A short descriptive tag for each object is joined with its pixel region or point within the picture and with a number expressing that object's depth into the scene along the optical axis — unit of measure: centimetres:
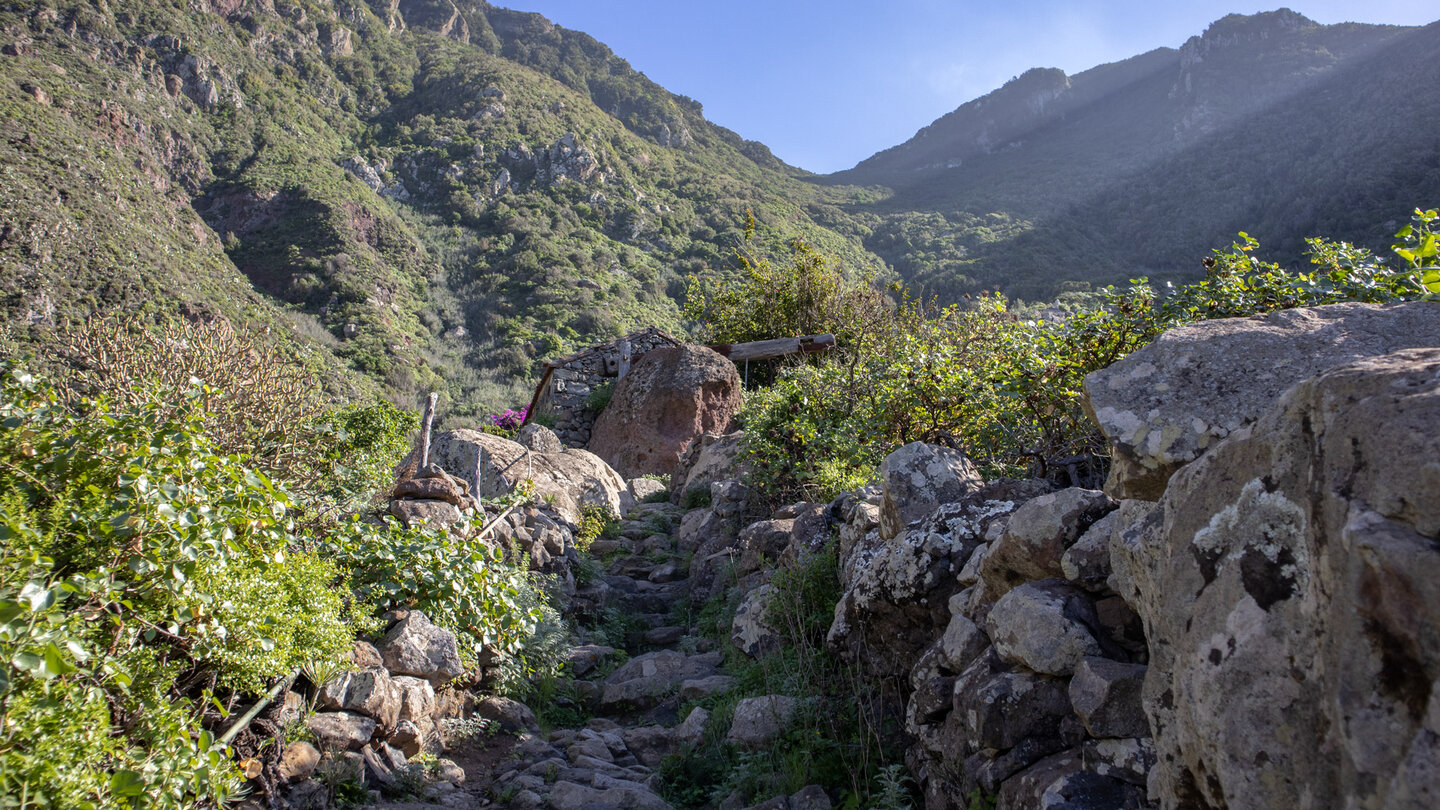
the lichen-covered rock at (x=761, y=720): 383
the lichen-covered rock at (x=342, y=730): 326
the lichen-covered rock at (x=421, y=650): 397
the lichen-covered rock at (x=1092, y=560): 281
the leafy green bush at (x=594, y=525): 807
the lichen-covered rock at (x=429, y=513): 540
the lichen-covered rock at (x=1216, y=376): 251
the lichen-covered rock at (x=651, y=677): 489
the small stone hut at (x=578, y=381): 1519
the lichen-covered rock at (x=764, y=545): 609
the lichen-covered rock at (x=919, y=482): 457
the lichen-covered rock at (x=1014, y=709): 262
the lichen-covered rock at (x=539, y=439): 1040
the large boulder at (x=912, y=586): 377
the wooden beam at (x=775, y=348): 1391
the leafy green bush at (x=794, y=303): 1474
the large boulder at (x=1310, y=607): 126
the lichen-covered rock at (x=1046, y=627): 263
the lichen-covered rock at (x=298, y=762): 302
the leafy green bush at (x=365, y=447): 747
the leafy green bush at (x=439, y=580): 429
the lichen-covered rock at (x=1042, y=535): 304
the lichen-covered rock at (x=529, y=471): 848
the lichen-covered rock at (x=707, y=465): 959
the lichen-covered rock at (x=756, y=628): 487
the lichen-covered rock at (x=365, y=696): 345
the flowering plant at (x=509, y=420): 1608
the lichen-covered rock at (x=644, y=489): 1109
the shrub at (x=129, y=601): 201
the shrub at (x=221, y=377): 494
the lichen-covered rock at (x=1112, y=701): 229
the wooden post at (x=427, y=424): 653
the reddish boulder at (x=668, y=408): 1273
